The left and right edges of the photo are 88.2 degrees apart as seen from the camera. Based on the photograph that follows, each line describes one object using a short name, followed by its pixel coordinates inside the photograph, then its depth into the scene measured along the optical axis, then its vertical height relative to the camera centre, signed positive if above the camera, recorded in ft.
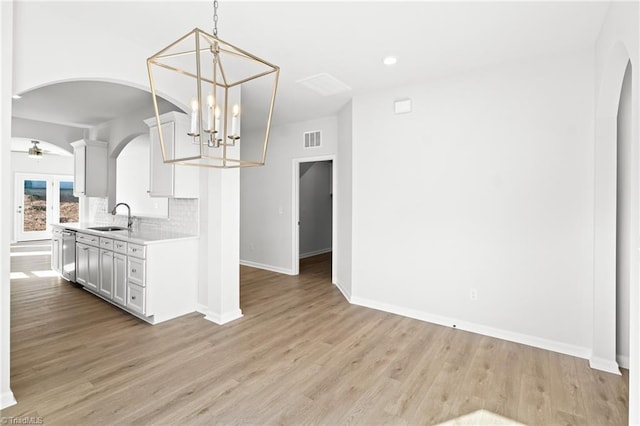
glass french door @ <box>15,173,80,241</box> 31.27 +0.91
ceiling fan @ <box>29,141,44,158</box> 22.77 +4.25
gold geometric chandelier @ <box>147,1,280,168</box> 10.66 +4.89
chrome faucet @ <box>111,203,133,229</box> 16.13 -0.22
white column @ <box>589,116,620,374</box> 8.99 -0.98
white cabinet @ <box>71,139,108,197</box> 18.22 +2.49
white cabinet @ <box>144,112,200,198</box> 12.76 +1.80
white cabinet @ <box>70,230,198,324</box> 11.86 -2.43
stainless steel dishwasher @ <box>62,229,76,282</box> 16.42 -2.16
